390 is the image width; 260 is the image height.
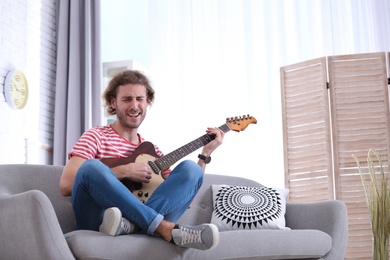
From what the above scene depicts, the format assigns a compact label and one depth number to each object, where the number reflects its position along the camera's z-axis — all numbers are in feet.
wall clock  15.05
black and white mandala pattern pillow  10.29
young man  7.93
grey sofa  7.59
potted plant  11.28
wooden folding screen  13.75
